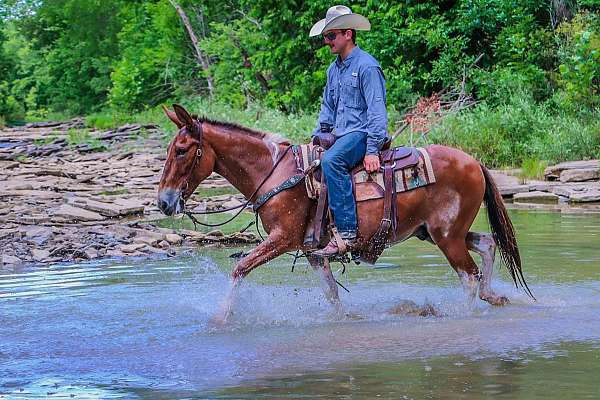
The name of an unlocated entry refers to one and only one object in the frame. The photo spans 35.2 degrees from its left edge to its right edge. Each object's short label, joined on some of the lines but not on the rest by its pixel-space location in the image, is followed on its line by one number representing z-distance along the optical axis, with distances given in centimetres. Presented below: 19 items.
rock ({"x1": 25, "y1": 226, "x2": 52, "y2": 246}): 1312
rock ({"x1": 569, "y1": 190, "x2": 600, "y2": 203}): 1646
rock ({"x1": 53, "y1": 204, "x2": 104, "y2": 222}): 1543
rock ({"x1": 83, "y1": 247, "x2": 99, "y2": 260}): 1244
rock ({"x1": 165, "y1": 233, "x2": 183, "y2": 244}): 1352
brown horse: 816
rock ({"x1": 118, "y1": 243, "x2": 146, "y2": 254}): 1277
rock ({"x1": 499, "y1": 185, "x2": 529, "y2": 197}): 1758
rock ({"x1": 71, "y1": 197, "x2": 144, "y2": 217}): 1611
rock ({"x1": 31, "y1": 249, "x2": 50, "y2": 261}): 1226
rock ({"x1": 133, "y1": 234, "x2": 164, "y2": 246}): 1330
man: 800
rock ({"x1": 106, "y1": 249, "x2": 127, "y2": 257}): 1257
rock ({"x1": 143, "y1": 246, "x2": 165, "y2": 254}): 1278
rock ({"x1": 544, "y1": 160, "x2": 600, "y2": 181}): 1781
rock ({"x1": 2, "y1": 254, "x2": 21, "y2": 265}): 1199
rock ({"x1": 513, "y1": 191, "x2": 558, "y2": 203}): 1727
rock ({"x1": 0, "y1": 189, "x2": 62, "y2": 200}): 1840
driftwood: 2171
